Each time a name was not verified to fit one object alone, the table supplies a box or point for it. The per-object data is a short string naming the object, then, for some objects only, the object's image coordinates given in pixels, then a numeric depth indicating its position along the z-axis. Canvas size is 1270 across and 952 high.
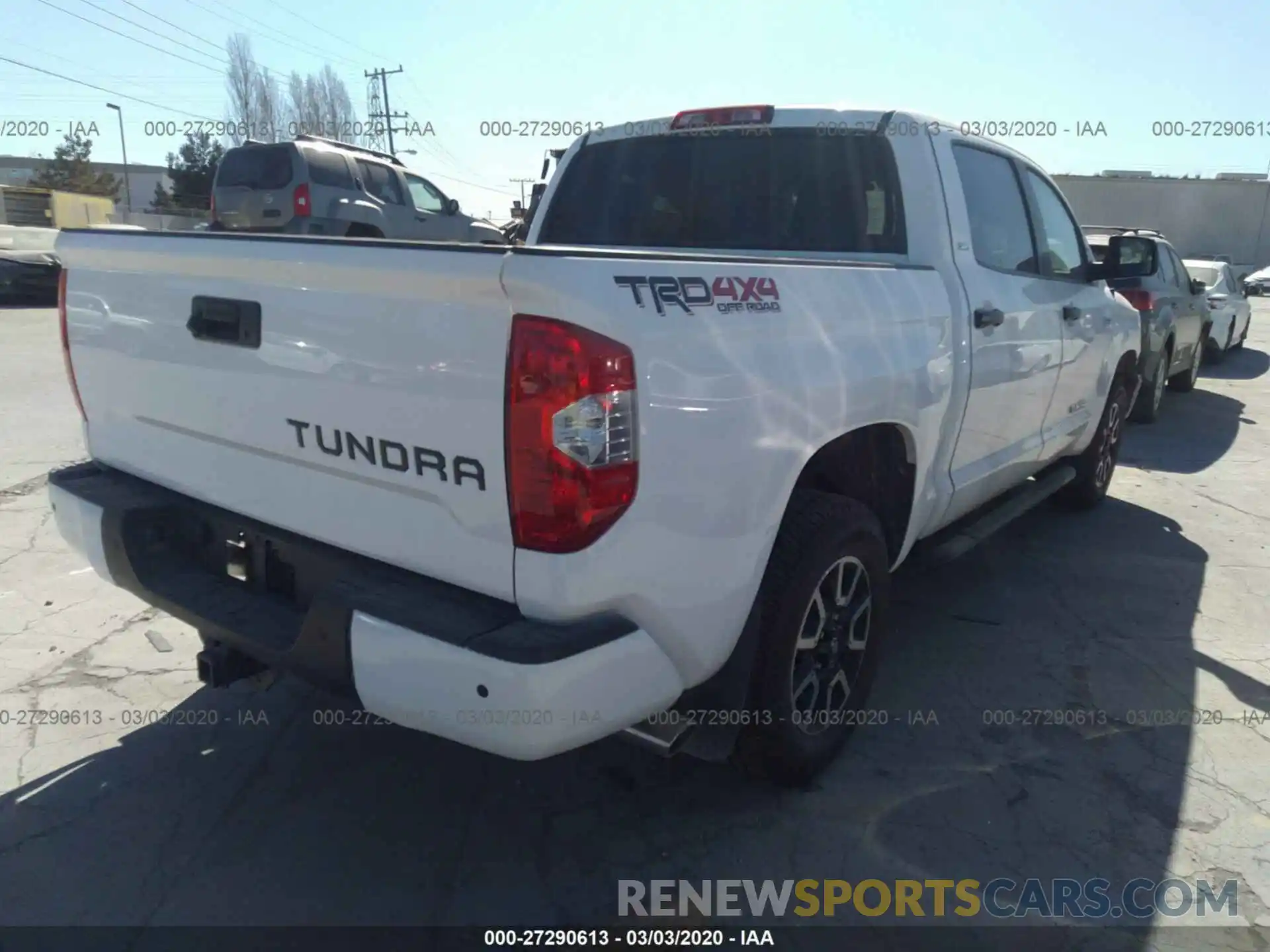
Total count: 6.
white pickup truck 1.91
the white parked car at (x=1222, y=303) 12.66
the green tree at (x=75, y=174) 52.41
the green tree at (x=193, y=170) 47.89
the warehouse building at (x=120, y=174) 59.47
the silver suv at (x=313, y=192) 12.33
